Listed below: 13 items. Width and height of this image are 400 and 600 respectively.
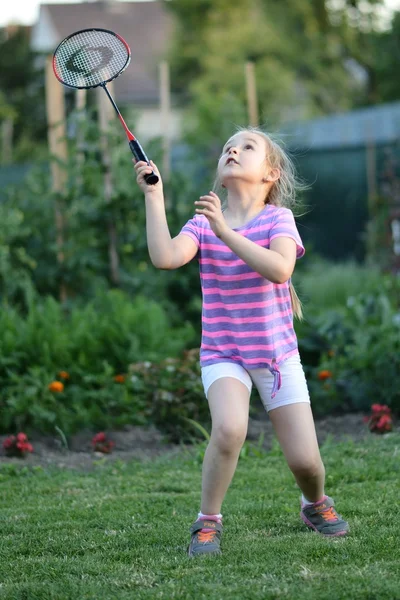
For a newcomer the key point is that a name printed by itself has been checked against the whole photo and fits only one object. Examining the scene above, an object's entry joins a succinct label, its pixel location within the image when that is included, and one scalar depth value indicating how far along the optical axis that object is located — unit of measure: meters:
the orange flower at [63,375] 13.11
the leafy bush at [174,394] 12.34
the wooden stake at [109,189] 17.02
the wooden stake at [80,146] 17.17
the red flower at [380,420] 11.92
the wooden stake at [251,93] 21.22
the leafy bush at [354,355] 12.76
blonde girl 7.55
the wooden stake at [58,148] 16.98
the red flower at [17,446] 11.38
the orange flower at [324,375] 13.31
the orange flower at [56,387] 12.72
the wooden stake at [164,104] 19.76
